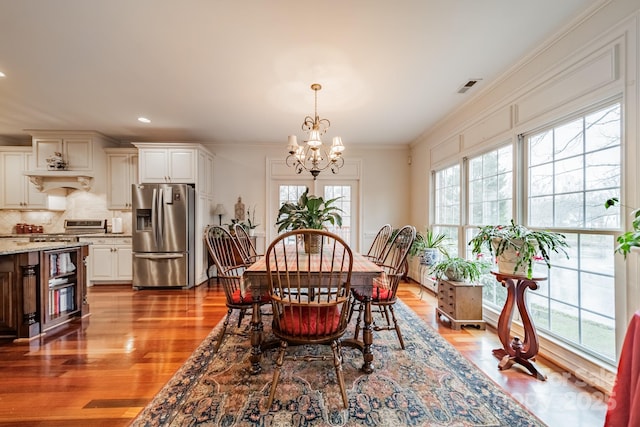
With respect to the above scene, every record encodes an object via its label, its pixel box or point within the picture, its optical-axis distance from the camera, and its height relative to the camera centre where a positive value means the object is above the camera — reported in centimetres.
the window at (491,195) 273 +18
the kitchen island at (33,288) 248 -74
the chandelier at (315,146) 264 +67
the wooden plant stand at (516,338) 194 -90
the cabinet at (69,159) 444 +87
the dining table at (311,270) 179 -59
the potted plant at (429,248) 379 -53
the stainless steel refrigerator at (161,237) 432 -41
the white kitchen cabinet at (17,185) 463 +46
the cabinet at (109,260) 452 -80
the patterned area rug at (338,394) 149 -115
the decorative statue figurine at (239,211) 516 +1
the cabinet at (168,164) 450 +79
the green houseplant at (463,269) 281 -62
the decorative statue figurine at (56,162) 441 +81
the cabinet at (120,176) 475 +63
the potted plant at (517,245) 188 -25
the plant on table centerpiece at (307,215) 243 -3
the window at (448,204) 375 +10
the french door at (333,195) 523 +32
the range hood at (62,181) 454 +52
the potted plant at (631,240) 123 -14
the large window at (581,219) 179 -6
